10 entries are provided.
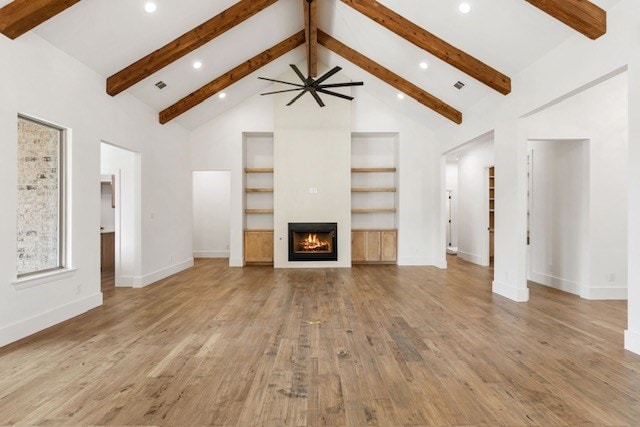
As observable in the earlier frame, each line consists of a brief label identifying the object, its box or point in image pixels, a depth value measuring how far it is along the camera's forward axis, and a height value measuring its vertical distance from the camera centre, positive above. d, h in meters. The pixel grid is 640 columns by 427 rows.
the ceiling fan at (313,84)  5.07 +1.93
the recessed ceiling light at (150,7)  4.03 +2.40
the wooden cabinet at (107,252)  7.19 -0.86
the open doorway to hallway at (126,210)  5.84 +0.02
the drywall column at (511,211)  4.77 +0.01
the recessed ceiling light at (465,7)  4.02 +2.38
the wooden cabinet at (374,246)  8.01 -0.80
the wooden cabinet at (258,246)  8.02 -0.80
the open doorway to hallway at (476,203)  8.00 +0.22
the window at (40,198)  3.61 +0.15
